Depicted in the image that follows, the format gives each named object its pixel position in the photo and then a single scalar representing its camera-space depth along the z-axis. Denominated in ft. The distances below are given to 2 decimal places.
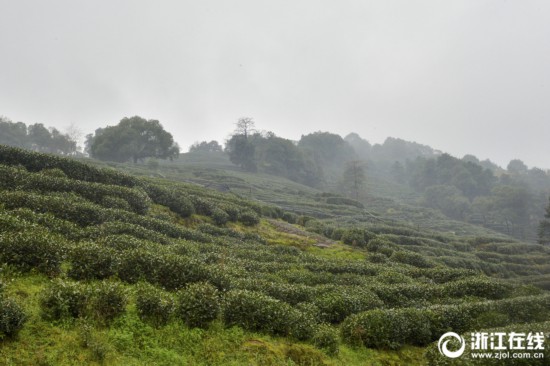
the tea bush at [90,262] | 46.83
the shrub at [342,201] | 318.94
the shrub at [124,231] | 65.62
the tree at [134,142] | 361.92
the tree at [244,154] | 467.52
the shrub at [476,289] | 73.82
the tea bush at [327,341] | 40.95
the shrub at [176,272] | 51.98
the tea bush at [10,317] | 29.94
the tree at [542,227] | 240.94
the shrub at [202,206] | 126.62
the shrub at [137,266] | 50.39
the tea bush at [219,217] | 123.13
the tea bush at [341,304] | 54.80
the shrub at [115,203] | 88.49
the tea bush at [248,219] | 134.51
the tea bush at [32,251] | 43.16
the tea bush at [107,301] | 36.32
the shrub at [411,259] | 115.75
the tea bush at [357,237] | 138.82
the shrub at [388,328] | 46.21
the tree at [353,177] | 417.36
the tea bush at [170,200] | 117.10
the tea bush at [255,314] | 42.29
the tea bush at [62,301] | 34.86
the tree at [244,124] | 483.51
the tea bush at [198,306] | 40.40
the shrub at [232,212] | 132.05
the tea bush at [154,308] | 39.01
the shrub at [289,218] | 178.09
